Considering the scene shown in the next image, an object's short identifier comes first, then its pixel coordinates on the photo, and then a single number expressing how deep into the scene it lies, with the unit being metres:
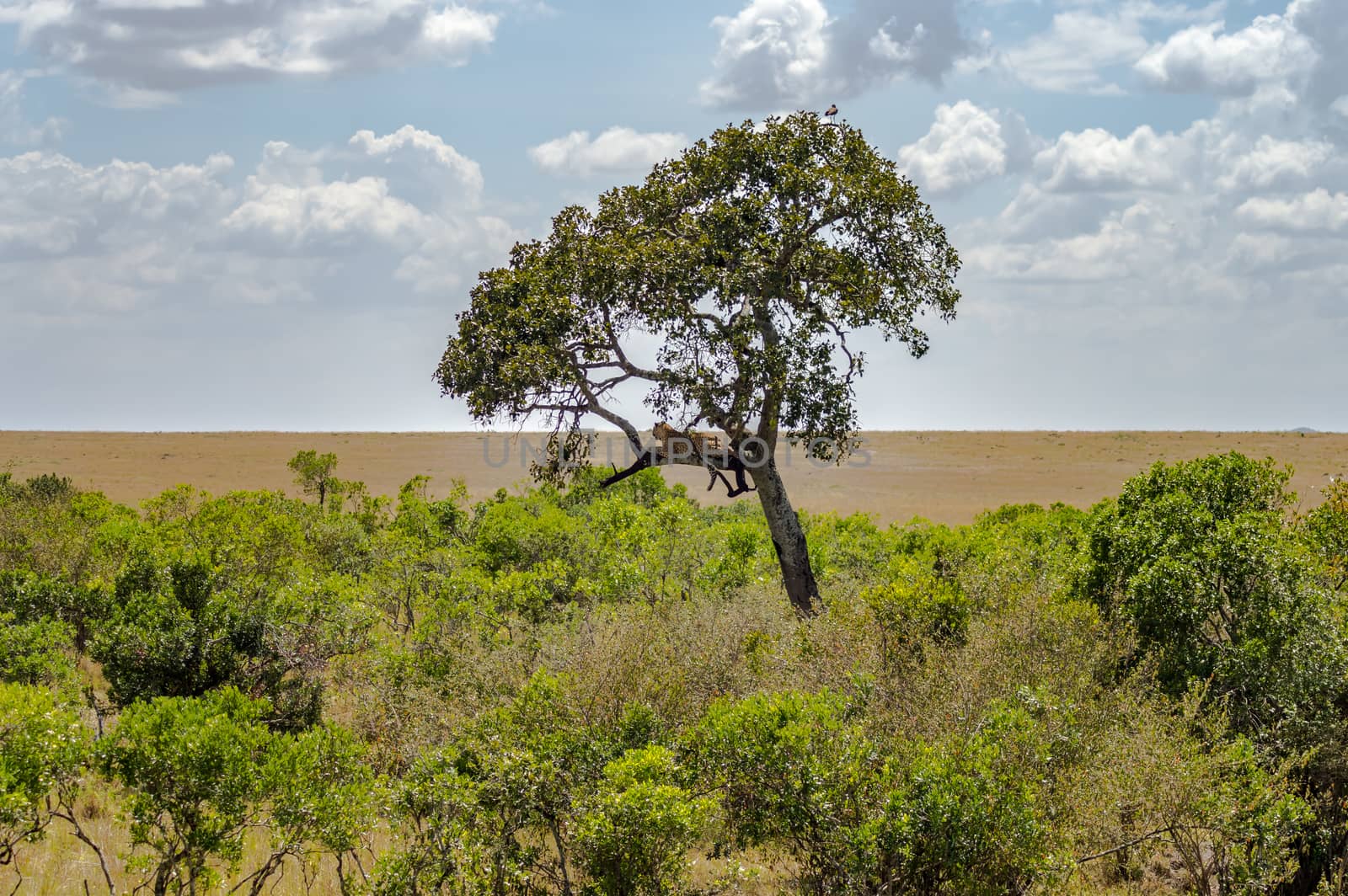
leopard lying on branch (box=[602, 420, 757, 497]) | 32.53
